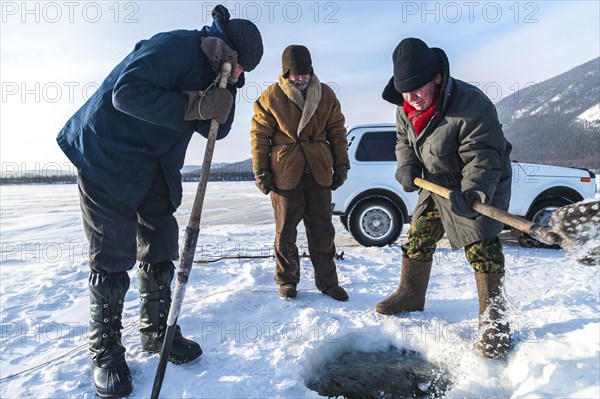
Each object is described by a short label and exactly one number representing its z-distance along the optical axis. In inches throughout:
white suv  241.6
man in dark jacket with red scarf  91.0
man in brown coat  132.3
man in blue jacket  78.1
